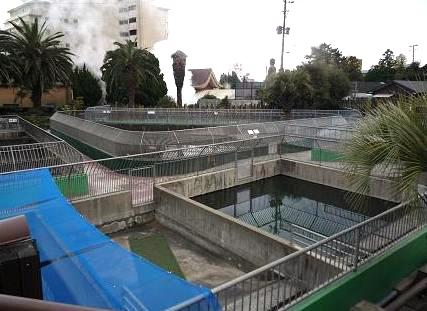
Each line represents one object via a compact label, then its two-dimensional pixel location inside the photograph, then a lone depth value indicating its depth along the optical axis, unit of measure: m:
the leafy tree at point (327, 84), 38.38
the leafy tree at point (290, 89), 35.19
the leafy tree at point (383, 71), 73.89
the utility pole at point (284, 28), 44.36
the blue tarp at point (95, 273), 4.86
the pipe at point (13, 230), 2.10
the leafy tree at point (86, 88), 49.59
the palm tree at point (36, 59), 36.06
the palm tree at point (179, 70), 50.58
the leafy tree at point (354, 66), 69.56
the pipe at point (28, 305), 1.07
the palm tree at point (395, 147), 4.96
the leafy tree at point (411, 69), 56.00
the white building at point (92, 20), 82.19
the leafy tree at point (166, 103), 44.41
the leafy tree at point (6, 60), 33.00
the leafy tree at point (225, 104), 43.75
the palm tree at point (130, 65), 37.53
